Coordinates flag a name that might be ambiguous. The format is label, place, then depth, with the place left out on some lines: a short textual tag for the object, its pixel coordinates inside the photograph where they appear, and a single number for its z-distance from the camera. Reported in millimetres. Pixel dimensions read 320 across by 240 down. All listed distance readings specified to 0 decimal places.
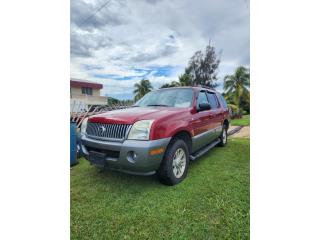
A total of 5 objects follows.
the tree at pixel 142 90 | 21986
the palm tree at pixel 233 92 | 15152
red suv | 2148
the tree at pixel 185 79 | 16744
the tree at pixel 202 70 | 14945
